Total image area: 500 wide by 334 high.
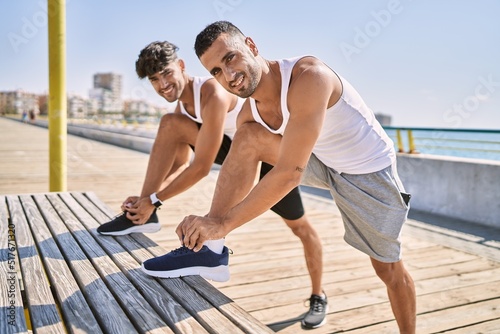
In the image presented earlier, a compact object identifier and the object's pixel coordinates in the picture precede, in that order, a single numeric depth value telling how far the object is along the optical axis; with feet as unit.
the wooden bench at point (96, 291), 4.69
